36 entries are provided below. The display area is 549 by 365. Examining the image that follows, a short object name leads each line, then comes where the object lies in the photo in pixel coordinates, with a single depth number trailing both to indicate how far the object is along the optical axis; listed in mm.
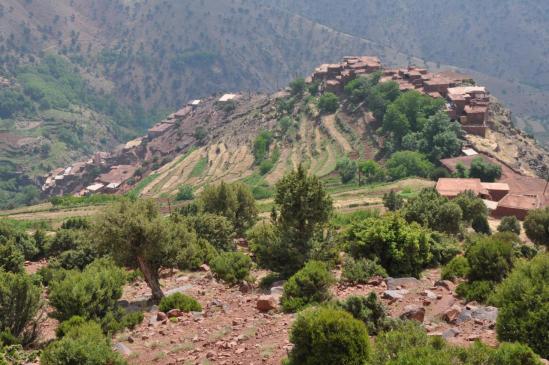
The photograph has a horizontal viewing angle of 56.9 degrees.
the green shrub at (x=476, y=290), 18859
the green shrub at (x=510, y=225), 44094
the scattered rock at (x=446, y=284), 20938
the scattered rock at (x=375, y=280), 22109
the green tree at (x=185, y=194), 86250
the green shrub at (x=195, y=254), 27912
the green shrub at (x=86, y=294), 19531
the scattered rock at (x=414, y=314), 16281
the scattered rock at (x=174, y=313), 20109
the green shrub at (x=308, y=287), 19088
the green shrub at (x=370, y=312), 15445
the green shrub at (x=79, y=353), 13781
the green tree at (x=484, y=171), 69125
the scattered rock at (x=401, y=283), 21162
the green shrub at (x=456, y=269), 22319
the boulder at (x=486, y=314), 15934
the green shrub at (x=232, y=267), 25859
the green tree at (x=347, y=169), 82812
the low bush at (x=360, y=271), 22375
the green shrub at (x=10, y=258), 28398
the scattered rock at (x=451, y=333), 14372
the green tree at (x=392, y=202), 49703
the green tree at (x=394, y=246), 24750
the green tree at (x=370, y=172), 80062
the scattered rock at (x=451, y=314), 16234
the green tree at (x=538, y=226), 34594
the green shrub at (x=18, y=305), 18594
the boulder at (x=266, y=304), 19422
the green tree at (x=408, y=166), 77375
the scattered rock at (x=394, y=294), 18938
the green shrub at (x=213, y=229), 35812
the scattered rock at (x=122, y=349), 16266
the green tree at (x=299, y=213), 25047
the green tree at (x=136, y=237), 22594
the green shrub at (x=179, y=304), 20812
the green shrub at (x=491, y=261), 20562
